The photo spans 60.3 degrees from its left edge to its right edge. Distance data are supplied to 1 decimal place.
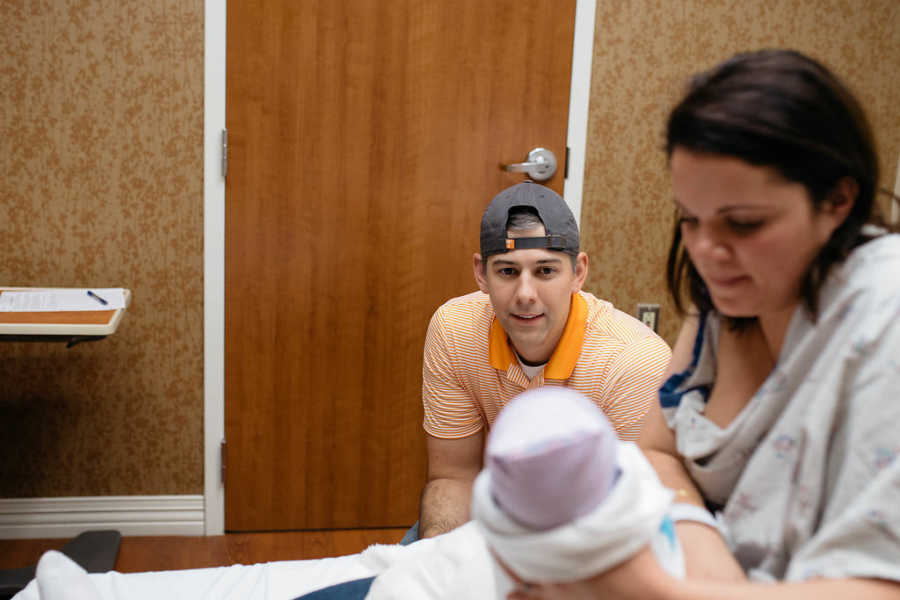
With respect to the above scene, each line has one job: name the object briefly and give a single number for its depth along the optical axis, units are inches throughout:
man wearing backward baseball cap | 61.4
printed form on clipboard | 74.7
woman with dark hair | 26.9
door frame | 86.4
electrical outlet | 101.3
